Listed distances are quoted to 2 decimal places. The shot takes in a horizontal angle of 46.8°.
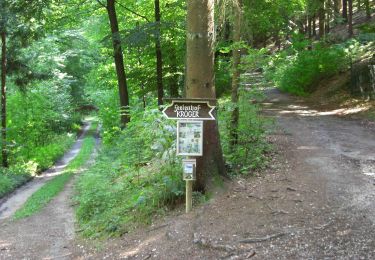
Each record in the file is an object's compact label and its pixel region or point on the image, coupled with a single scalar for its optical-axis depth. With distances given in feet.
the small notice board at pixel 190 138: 22.58
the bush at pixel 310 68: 74.90
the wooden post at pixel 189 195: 23.04
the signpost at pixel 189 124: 22.38
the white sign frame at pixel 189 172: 22.71
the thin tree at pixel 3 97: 67.35
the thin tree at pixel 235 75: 31.35
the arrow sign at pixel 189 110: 22.34
